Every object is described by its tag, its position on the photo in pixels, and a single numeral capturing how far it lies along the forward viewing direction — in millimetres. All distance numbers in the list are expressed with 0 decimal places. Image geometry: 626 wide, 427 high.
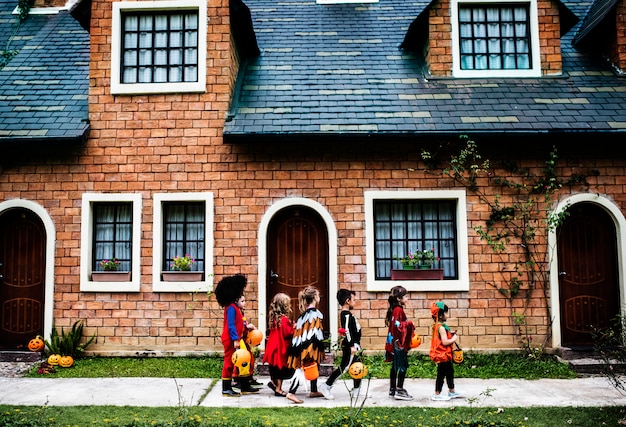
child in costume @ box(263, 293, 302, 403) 6773
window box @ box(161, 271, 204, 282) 9273
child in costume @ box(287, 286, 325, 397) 6625
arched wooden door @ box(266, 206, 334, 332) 9477
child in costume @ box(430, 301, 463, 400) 6451
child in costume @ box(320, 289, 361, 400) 6656
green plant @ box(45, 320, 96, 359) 8969
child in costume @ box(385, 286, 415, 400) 6680
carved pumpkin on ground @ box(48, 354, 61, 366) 8539
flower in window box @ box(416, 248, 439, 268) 9453
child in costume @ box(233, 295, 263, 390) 6941
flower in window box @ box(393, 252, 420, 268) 9375
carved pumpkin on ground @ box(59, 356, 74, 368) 8523
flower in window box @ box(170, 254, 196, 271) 9297
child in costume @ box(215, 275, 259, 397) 6818
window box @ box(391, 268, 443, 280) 9328
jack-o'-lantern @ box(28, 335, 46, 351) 8977
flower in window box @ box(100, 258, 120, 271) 9414
